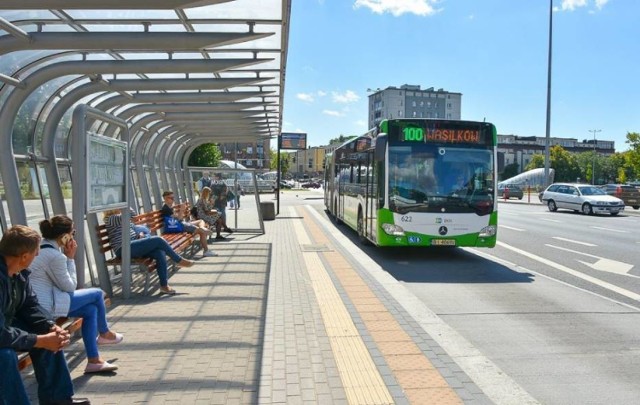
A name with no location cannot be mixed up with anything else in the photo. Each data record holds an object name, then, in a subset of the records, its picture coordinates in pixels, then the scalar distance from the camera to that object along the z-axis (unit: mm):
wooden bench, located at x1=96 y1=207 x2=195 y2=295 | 7180
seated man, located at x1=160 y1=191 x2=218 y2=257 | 10497
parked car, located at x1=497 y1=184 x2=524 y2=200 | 51531
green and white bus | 10664
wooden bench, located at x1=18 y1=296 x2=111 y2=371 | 3794
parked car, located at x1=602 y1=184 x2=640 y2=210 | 33584
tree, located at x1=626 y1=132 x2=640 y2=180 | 41844
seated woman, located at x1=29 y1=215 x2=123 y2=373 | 4273
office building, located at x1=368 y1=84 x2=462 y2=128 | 129125
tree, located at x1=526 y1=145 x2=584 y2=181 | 111375
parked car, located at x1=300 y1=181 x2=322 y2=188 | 93688
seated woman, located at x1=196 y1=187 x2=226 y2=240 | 13508
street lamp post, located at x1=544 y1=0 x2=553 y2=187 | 36156
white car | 26766
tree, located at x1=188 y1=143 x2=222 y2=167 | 49812
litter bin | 20672
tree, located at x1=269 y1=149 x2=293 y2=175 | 123438
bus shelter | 5586
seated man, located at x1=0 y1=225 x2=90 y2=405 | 3221
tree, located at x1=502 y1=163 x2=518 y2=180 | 130625
